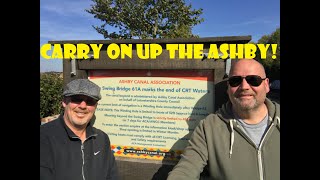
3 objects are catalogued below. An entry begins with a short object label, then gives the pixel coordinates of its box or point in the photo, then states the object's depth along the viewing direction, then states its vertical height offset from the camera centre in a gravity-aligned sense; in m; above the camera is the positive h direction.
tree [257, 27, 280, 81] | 17.44 +7.93
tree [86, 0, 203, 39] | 13.17 +4.46
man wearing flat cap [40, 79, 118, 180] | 1.74 -0.48
